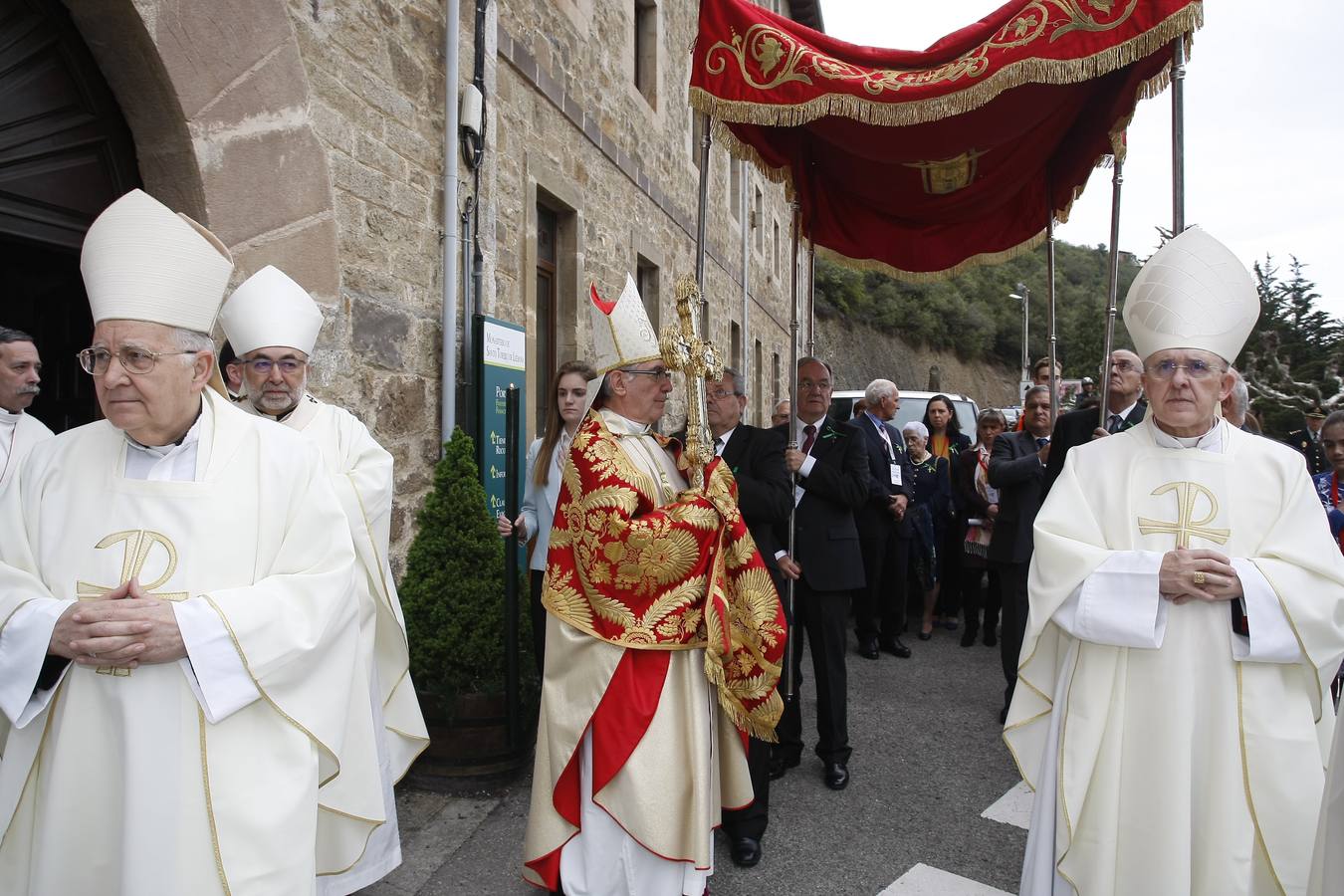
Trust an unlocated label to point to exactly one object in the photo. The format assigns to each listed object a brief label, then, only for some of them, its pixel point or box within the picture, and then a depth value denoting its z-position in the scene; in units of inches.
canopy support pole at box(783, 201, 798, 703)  156.3
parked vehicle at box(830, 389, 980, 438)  360.8
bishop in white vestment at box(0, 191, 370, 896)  72.1
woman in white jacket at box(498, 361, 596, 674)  170.2
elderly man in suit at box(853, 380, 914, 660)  236.1
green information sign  200.7
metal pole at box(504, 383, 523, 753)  142.2
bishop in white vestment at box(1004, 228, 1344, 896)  85.7
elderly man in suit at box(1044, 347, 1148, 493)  154.1
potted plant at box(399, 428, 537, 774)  150.9
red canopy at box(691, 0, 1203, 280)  123.9
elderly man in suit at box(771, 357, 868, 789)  153.3
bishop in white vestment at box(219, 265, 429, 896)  118.0
